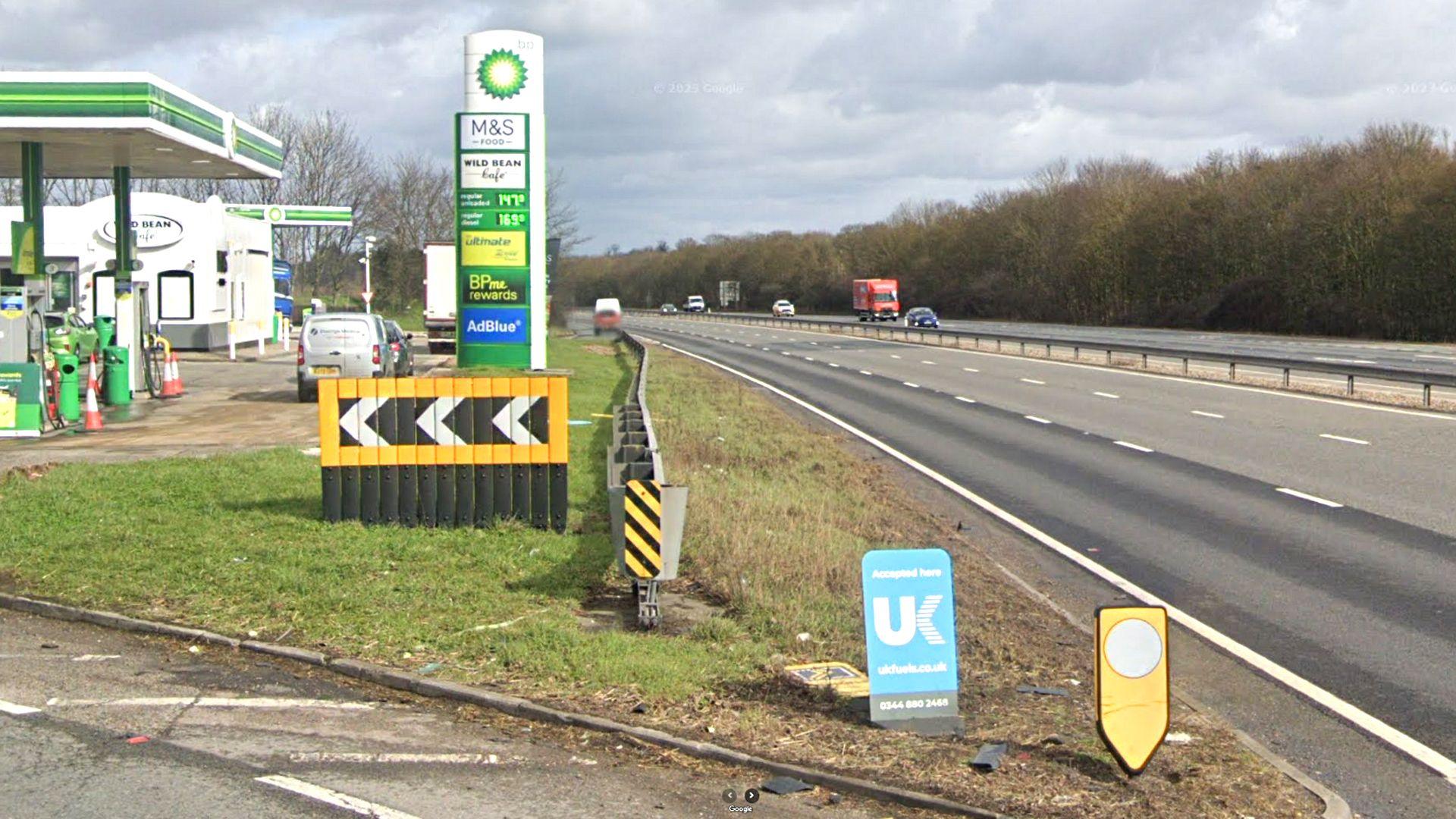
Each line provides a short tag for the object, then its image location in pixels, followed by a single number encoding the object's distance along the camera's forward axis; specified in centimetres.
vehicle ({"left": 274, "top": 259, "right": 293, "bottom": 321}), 5788
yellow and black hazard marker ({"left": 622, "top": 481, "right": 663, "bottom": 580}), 902
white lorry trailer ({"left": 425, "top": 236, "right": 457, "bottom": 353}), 4650
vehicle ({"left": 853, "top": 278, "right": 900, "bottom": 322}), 9431
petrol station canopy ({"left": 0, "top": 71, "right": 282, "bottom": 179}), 2305
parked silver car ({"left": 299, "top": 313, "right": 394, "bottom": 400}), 2689
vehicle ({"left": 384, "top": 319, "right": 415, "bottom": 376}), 3012
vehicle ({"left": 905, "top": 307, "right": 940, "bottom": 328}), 7638
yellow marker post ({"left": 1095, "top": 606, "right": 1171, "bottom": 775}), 625
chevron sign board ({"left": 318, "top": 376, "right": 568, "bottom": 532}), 1191
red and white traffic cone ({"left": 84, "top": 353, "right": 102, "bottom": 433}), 2145
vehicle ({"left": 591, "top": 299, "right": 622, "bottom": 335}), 7144
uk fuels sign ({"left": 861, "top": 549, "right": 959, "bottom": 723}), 694
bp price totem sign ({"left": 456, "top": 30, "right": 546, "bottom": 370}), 3108
